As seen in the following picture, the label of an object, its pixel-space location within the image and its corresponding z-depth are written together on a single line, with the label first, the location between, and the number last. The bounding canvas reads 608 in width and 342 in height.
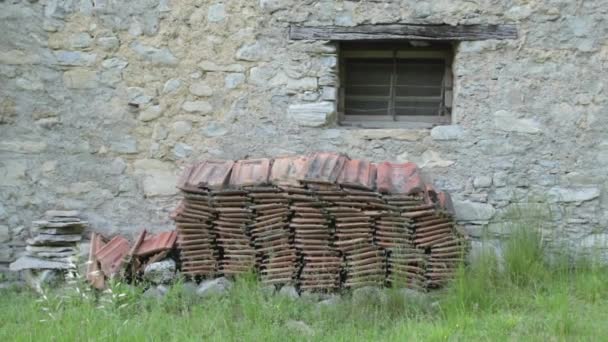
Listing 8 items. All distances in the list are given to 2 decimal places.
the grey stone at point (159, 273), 4.58
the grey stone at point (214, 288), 4.47
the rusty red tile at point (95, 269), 4.59
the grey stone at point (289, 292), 4.38
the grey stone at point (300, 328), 3.86
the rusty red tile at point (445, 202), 4.53
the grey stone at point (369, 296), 4.19
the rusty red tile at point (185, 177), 4.63
